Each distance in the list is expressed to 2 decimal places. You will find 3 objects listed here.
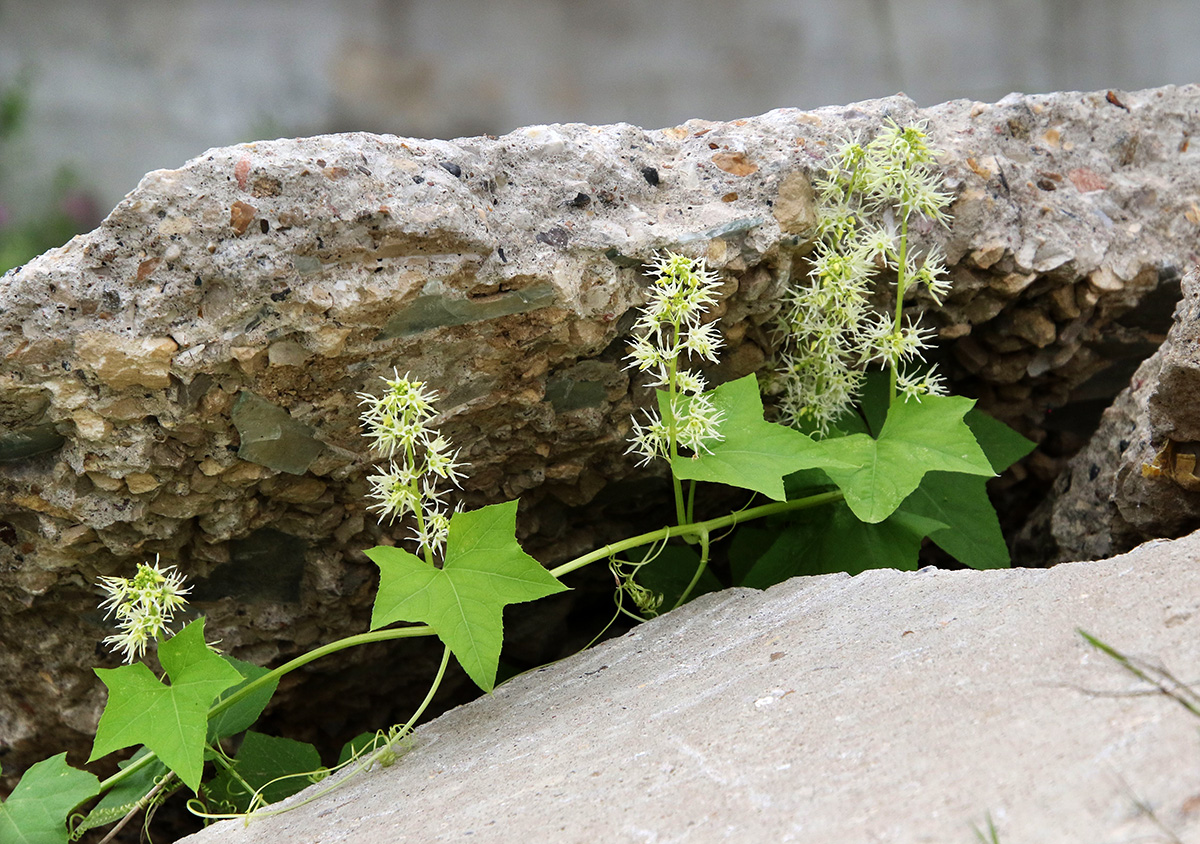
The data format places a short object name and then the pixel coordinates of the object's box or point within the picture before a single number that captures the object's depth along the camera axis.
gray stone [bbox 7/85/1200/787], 1.46
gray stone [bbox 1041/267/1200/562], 1.49
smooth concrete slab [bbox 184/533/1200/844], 1.30
